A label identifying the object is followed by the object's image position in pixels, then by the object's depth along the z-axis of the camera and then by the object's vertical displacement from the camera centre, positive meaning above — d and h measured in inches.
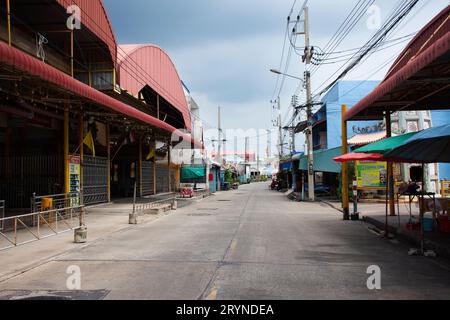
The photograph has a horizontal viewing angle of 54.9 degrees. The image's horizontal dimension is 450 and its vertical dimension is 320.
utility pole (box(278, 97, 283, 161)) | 2856.8 +235.6
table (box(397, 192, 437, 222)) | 454.4 -31.3
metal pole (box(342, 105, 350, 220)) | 693.3 -14.3
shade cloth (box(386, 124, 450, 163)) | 371.4 +14.8
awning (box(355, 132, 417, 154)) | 432.5 +22.6
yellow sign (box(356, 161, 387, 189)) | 1010.7 -17.0
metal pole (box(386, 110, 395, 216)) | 614.5 -5.1
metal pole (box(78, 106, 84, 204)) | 797.2 +58.6
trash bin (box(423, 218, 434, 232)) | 491.5 -67.4
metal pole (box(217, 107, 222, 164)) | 2477.9 +188.2
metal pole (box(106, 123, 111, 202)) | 952.9 +40.4
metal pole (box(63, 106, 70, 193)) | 720.3 +36.5
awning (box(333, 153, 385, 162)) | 513.1 +12.5
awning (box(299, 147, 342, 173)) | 1095.2 +17.8
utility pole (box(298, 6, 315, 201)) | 1190.3 +148.0
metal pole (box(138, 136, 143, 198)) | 1219.9 -1.2
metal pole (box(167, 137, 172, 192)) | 1339.2 +38.6
